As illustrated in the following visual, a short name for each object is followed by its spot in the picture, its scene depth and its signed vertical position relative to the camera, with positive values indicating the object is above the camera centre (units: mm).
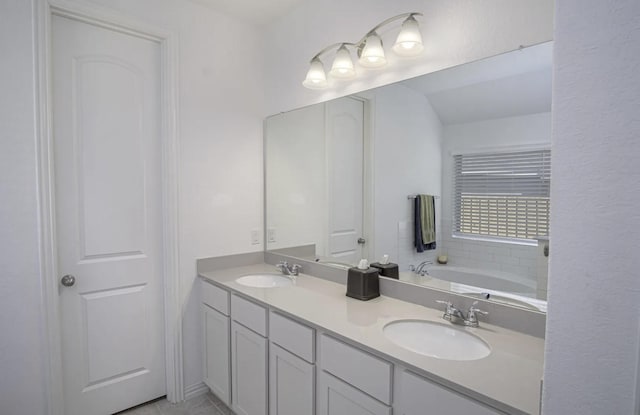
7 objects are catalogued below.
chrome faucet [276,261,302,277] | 2307 -491
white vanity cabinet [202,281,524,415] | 1098 -714
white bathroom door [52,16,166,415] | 1931 -111
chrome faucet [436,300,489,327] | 1387 -489
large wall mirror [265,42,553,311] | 1364 +106
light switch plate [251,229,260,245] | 2591 -305
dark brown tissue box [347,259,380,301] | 1729 -439
